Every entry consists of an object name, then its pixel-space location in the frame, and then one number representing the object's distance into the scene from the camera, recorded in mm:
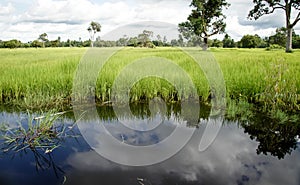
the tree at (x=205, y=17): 21422
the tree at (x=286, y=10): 18409
